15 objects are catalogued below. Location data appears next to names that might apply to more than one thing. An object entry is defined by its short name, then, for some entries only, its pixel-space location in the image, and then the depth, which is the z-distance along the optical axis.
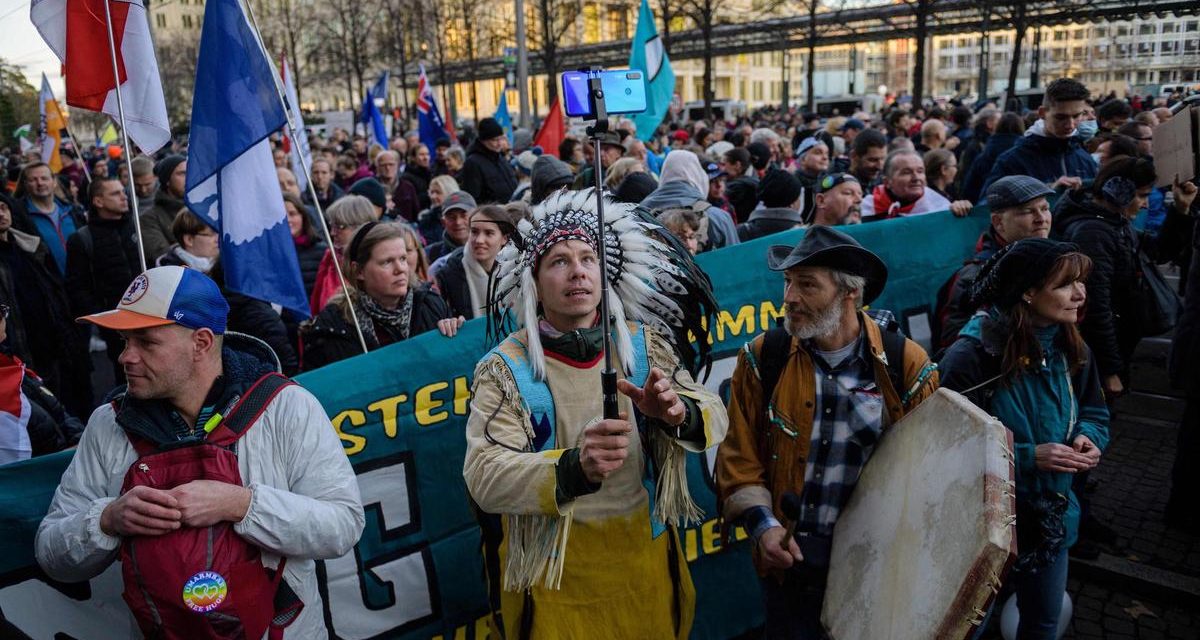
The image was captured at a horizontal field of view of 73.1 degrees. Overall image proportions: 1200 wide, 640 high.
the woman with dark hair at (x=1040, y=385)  2.79
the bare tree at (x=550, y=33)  28.50
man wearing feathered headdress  2.24
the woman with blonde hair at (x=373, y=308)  3.63
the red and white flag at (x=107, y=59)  3.12
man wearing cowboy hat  2.53
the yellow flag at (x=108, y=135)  16.66
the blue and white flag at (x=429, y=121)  13.18
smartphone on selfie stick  1.83
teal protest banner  2.95
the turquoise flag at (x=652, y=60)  8.95
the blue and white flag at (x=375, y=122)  14.01
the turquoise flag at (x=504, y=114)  16.22
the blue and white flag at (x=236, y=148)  3.46
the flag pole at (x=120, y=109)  2.74
